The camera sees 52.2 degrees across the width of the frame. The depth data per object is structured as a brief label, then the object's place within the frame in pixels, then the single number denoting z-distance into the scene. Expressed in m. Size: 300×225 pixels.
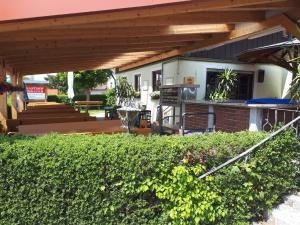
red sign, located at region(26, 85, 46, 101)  19.92
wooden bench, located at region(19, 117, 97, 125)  7.76
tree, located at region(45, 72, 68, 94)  25.64
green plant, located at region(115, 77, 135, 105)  13.85
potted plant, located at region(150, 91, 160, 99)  11.18
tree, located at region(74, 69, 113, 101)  21.41
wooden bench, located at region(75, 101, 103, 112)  16.40
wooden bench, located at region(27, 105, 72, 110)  11.44
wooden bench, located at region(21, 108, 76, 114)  10.14
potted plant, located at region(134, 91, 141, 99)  13.52
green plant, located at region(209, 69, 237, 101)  8.83
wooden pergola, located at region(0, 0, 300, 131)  3.46
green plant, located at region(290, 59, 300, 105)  4.56
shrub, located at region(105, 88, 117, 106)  16.92
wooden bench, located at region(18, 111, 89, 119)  8.90
